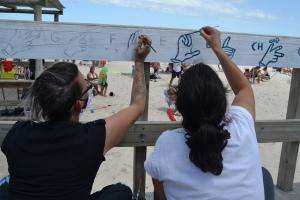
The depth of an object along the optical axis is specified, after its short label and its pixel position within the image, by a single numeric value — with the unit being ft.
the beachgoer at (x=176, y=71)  42.24
